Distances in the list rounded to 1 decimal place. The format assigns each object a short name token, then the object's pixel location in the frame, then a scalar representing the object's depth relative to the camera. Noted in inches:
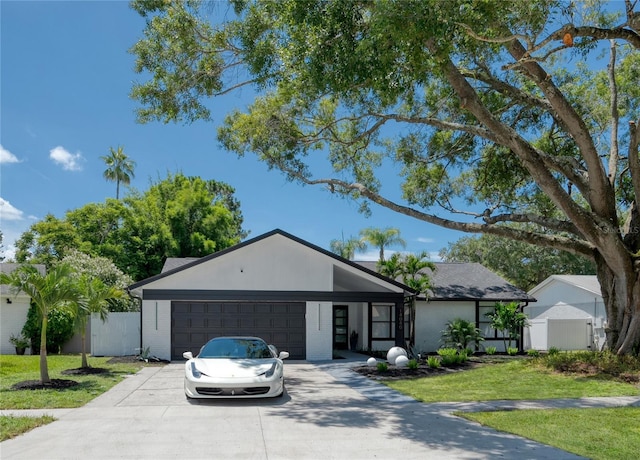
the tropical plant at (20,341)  831.1
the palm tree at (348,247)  1466.5
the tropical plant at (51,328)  836.0
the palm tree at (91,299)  531.7
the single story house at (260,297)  748.6
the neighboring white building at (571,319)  1011.9
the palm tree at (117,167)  2022.6
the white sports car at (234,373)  400.5
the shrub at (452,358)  650.8
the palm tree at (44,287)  473.7
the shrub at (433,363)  621.3
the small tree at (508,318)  864.9
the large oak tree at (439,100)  414.6
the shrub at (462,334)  853.8
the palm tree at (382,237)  1216.8
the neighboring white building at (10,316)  842.2
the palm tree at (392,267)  885.2
